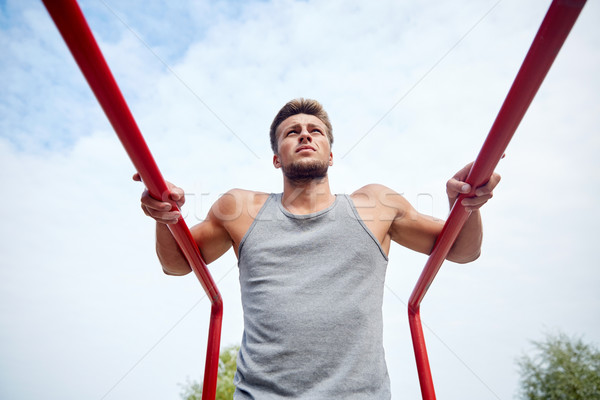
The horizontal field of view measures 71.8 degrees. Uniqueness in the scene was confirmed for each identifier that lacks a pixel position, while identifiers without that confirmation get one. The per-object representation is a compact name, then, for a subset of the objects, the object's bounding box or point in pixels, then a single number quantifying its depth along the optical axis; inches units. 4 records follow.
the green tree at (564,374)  437.7
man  46.8
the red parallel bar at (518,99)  25.6
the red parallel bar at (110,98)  24.9
